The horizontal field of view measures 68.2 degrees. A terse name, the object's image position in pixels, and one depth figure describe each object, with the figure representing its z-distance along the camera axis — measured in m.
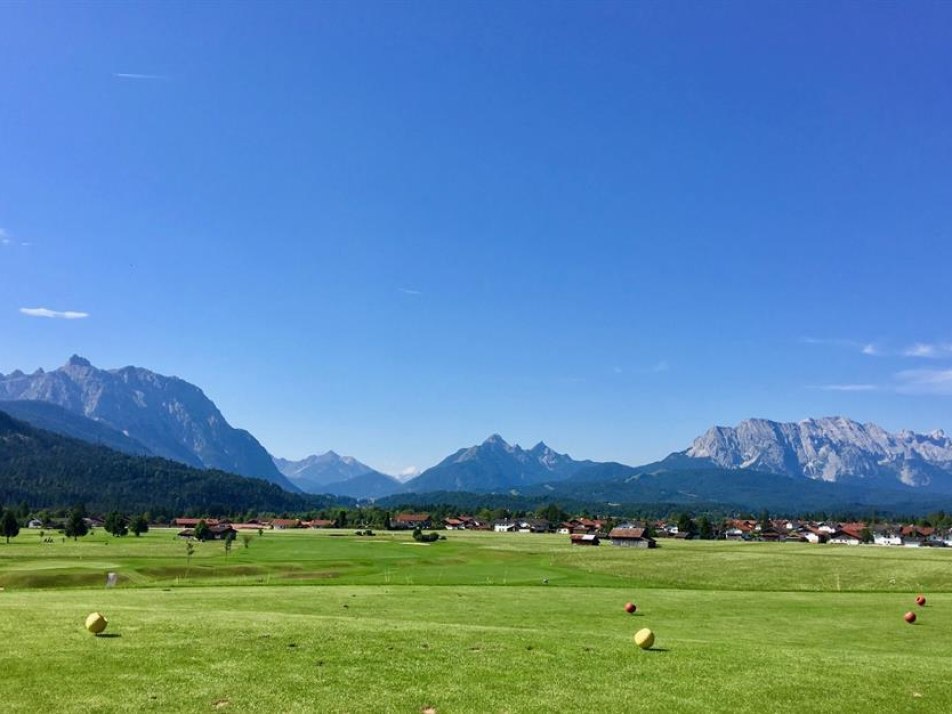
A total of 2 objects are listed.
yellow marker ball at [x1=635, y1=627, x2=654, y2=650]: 21.83
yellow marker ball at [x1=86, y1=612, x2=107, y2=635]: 20.22
